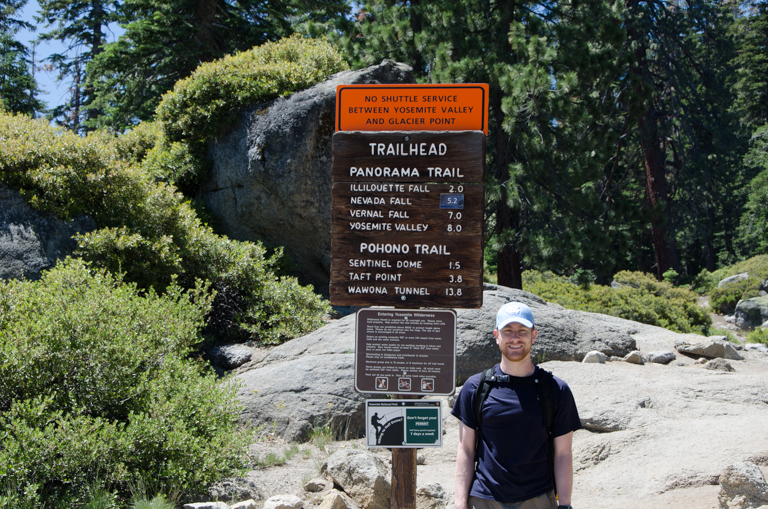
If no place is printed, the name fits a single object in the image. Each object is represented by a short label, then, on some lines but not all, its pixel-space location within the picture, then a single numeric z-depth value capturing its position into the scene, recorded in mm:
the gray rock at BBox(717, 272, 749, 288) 20203
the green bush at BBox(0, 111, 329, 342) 7582
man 2732
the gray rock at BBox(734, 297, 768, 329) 16891
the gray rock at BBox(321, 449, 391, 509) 4281
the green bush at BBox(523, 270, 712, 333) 12477
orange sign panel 3557
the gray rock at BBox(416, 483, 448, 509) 4309
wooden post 3467
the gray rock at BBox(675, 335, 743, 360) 8586
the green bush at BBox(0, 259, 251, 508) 3682
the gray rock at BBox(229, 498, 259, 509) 3896
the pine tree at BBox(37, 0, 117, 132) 27259
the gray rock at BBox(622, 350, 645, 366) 7881
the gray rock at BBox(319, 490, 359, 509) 4054
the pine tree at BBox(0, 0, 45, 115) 25281
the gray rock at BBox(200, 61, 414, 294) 10258
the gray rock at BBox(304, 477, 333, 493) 4539
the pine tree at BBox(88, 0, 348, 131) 16422
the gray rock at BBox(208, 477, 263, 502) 4223
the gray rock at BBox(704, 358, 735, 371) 7824
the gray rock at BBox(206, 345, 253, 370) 7499
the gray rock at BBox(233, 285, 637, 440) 5914
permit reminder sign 3391
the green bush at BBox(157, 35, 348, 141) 10883
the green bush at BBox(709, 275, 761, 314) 18841
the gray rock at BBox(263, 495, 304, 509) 3930
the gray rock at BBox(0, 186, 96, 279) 7316
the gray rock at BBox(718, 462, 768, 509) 3633
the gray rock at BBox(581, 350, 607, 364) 7562
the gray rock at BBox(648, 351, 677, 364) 8094
